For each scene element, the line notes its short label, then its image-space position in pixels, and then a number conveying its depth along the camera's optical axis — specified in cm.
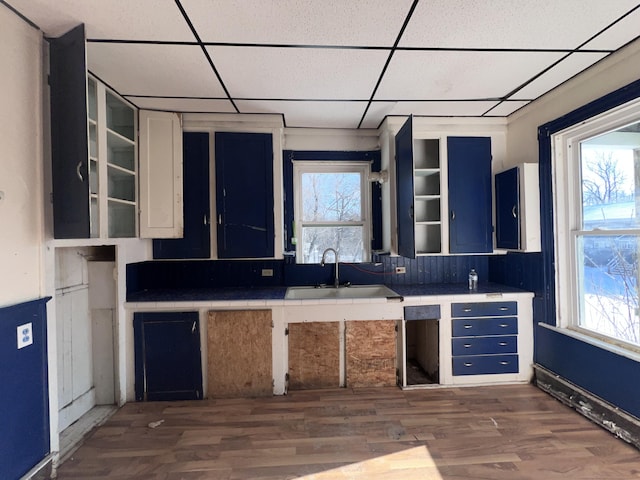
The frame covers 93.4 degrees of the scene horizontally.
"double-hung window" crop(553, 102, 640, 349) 199
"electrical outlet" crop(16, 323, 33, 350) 154
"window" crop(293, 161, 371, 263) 325
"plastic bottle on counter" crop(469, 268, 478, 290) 296
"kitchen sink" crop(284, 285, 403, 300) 301
